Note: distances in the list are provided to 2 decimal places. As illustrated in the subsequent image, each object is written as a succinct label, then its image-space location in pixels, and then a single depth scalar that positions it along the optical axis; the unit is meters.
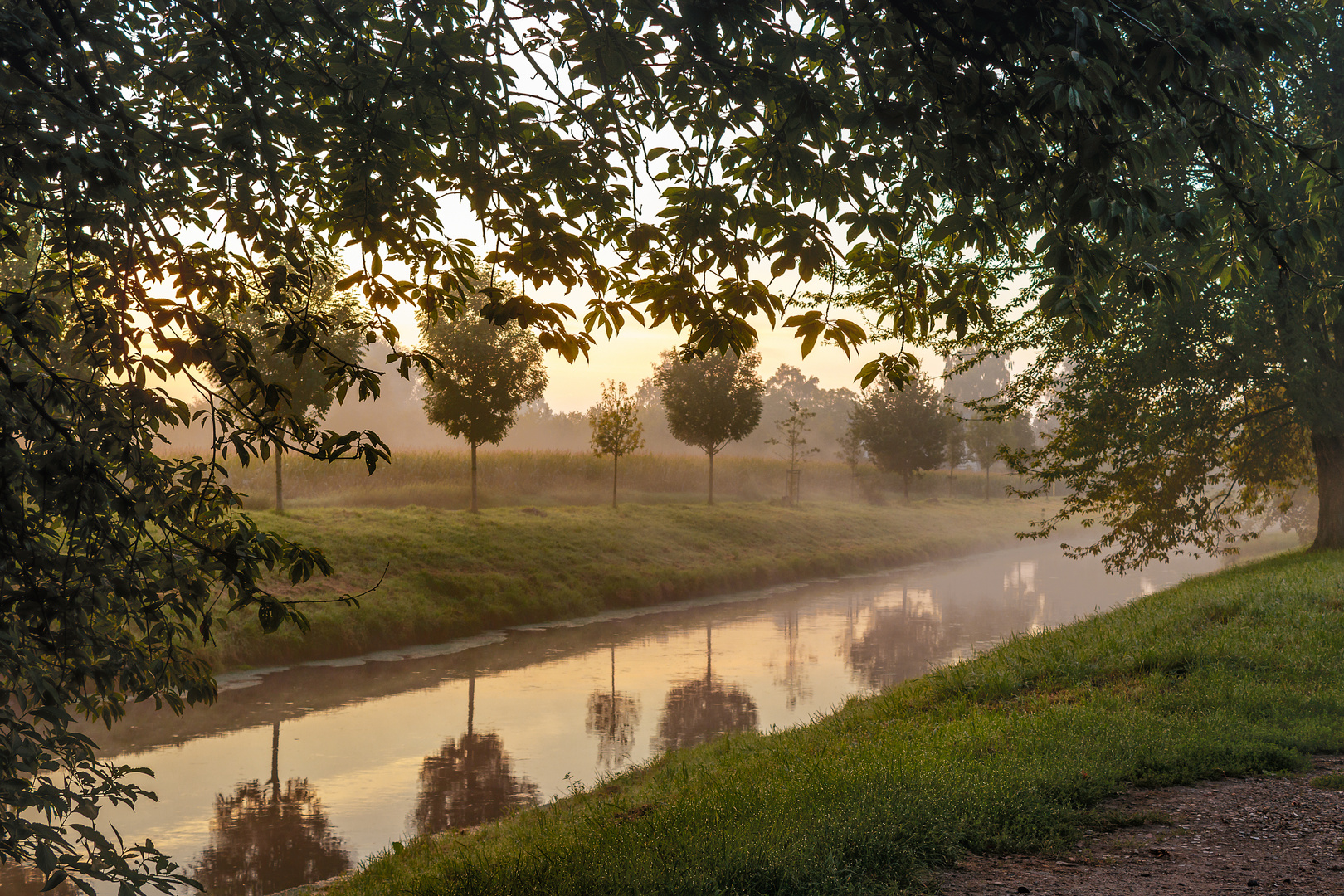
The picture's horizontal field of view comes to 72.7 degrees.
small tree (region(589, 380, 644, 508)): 35.38
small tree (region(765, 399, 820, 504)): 45.49
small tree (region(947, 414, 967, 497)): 63.38
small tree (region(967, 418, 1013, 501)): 67.00
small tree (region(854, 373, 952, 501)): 53.69
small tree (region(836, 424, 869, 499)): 57.04
